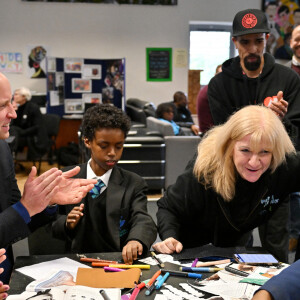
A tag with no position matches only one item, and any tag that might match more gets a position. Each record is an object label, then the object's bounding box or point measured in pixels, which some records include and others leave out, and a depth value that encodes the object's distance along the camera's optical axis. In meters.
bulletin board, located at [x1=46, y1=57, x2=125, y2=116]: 8.25
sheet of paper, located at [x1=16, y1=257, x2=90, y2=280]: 1.60
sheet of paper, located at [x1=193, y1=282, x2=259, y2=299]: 1.45
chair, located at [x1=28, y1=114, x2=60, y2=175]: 7.16
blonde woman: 1.95
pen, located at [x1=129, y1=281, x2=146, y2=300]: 1.42
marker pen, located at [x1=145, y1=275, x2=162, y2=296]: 1.45
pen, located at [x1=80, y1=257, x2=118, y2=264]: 1.70
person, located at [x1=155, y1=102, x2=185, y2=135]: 6.94
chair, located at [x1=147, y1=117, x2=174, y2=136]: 5.75
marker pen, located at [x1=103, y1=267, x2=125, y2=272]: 1.62
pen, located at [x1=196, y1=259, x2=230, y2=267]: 1.69
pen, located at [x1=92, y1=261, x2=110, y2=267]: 1.66
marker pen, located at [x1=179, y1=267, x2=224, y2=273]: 1.64
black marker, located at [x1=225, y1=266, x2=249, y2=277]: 1.60
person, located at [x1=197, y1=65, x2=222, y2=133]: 3.97
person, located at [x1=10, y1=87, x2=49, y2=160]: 7.12
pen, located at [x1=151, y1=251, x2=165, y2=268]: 1.69
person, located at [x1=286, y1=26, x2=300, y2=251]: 2.84
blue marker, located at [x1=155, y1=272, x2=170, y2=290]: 1.50
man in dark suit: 1.53
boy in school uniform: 2.04
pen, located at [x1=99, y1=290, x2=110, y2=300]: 1.40
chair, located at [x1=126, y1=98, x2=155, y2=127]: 7.81
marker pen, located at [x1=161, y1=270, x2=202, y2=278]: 1.59
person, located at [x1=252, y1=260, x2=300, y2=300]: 1.05
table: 1.47
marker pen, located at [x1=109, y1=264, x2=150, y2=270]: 1.65
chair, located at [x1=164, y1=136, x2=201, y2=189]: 5.58
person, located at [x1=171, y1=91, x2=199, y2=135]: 8.18
